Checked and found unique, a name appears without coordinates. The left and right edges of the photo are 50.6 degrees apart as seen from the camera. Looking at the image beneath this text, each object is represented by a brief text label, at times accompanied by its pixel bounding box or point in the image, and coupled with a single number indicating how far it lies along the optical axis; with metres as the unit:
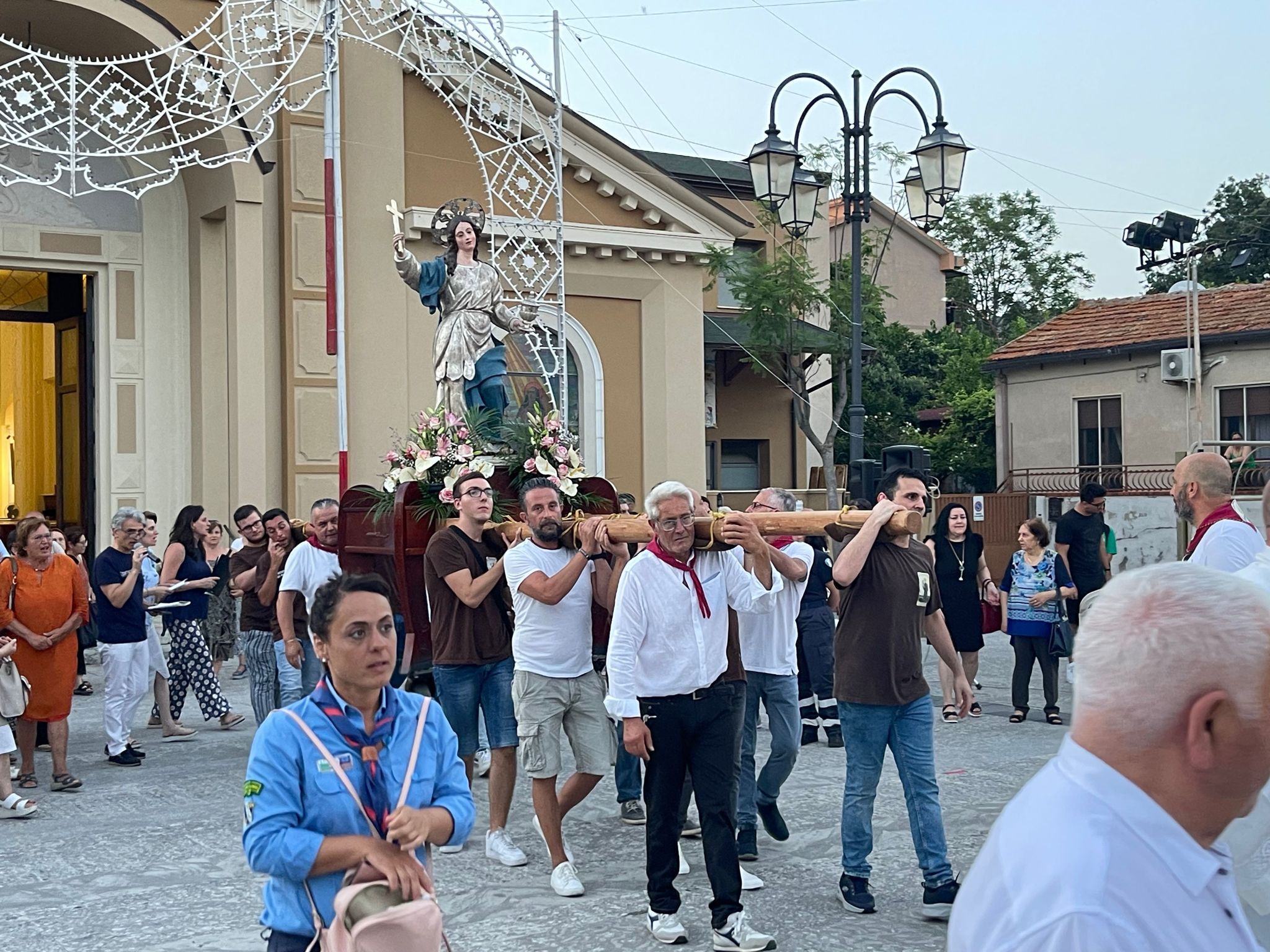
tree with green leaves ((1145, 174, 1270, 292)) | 47.50
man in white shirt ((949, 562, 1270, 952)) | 1.67
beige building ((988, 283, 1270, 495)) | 26.23
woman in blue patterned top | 11.38
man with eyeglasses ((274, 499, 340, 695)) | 9.11
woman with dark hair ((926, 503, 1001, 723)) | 11.49
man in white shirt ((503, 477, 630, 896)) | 6.81
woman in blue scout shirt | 3.29
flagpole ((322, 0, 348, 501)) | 14.15
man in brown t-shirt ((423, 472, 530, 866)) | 7.41
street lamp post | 14.30
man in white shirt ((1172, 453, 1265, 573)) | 5.75
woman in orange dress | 8.95
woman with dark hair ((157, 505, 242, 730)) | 11.25
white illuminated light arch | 16.03
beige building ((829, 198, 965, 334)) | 40.97
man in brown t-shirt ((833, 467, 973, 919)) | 6.11
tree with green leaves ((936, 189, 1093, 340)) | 47.28
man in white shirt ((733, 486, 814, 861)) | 7.17
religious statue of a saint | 10.62
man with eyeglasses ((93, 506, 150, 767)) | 9.85
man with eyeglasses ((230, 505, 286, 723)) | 9.84
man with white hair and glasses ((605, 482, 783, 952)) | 5.69
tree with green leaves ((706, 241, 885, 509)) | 25.28
